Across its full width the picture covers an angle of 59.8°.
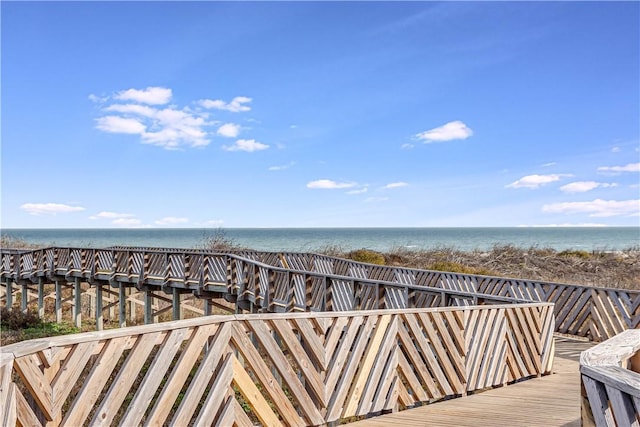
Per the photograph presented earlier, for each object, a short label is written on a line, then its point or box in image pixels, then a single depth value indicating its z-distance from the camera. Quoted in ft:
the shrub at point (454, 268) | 79.82
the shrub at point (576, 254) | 119.03
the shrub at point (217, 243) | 119.44
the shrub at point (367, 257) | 96.22
